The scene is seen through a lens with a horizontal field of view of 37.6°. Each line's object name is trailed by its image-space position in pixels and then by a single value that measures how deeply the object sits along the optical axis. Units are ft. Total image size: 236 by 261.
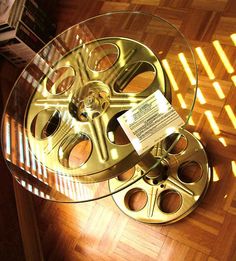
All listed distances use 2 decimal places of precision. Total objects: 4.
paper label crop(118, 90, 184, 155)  2.43
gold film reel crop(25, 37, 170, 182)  2.61
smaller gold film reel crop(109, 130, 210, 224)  3.43
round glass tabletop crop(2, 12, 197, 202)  2.59
